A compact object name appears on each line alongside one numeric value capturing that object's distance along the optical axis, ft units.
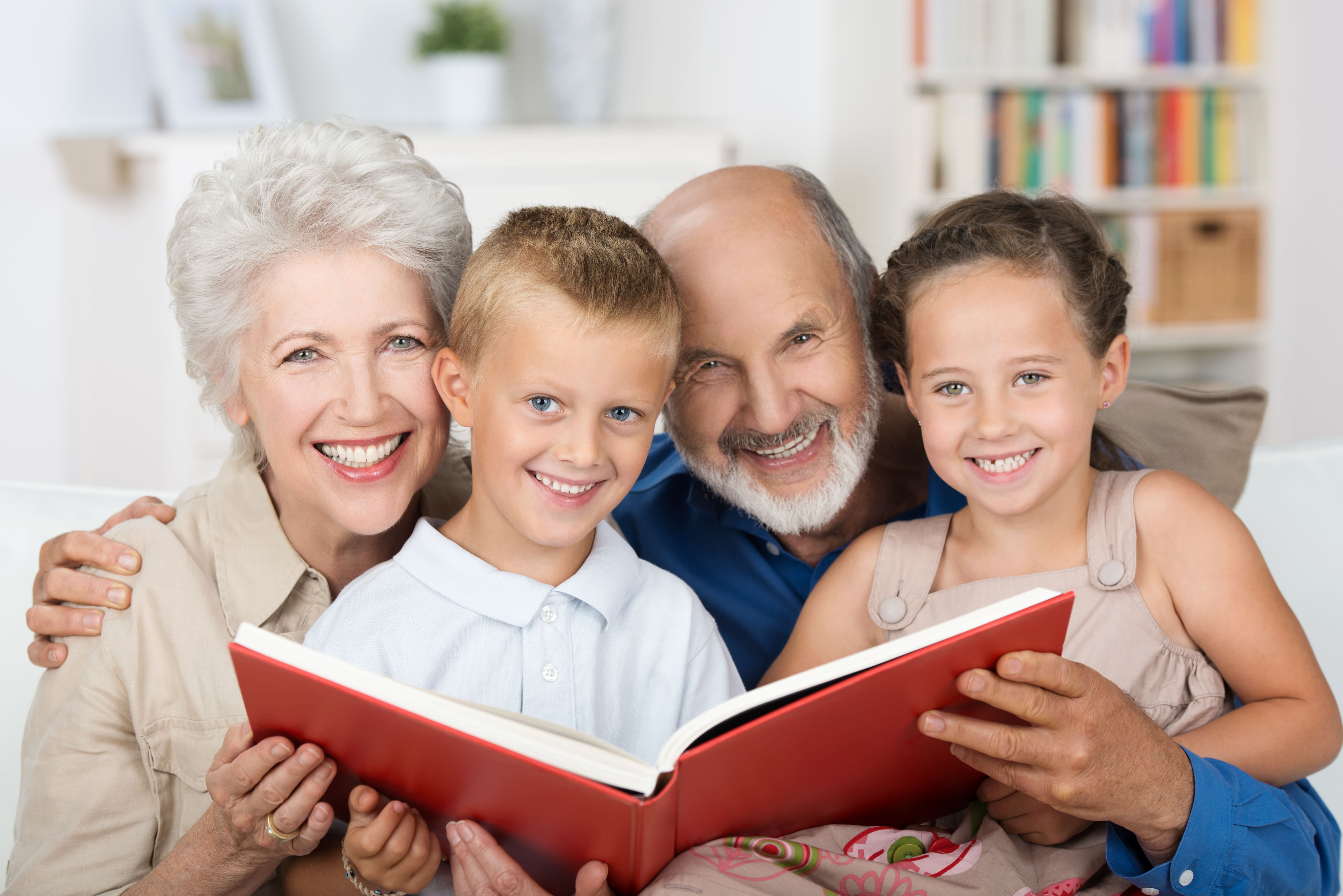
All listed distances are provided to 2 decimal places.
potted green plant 11.10
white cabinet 10.62
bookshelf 11.71
